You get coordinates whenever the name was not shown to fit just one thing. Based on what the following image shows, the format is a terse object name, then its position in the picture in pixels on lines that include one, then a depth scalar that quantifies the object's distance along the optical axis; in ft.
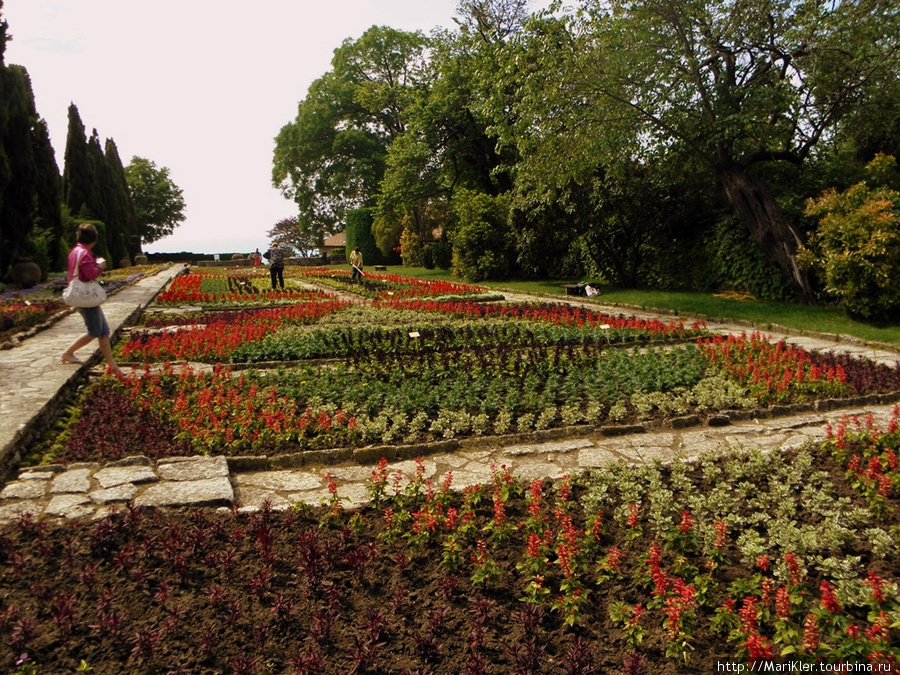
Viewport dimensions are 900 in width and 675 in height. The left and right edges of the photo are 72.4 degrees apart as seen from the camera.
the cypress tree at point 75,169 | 113.91
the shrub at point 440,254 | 107.45
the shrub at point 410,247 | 125.22
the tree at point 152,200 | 207.82
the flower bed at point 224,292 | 57.88
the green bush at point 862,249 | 34.35
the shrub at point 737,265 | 48.42
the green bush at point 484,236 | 77.61
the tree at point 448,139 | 91.76
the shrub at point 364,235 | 151.12
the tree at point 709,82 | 42.06
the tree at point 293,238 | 222.48
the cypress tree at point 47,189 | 74.43
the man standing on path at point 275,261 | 71.56
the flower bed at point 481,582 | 8.70
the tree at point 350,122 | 149.69
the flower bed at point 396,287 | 59.67
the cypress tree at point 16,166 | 60.85
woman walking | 23.24
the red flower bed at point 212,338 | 29.43
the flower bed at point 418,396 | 17.60
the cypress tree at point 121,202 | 127.34
